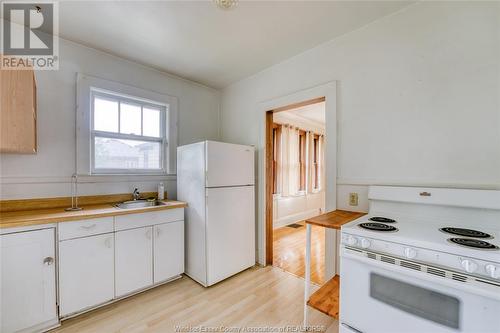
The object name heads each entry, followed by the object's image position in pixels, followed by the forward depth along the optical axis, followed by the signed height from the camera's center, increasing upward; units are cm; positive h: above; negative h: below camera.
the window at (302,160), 516 +18
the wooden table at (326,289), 155 -103
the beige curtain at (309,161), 529 +16
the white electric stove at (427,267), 96 -52
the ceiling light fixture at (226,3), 145 +114
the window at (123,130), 225 +48
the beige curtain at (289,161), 455 +15
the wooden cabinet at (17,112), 157 +45
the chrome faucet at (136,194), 251 -31
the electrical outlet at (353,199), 196 -30
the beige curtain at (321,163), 582 +12
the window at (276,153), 444 +31
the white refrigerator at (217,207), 228 -45
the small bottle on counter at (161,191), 268 -29
